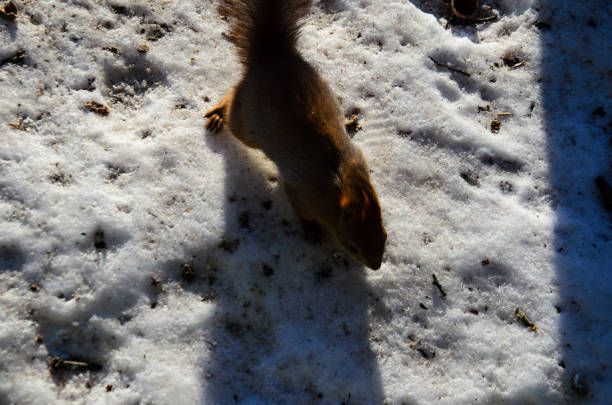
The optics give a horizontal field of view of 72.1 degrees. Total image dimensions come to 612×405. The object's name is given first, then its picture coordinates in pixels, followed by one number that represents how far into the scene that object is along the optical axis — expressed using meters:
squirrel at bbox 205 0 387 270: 2.08
